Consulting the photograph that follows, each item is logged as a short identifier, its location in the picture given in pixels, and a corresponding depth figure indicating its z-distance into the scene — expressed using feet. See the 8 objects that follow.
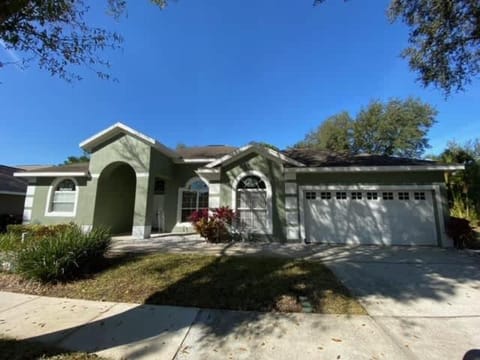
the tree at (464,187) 46.44
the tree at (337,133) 95.35
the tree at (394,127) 82.53
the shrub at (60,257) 17.75
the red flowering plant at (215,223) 32.45
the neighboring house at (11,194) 49.49
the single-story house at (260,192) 31.24
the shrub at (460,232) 28.68
